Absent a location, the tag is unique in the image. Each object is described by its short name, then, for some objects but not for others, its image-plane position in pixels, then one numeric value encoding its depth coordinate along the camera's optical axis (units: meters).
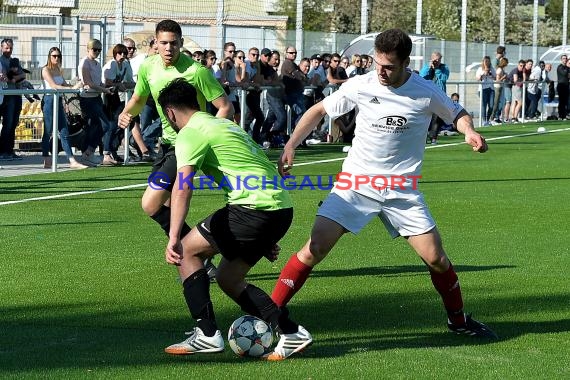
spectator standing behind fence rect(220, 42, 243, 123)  22.04
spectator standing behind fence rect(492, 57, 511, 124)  35.28
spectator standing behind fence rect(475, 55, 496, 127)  34.41
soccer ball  6.92
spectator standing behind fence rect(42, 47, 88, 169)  18.39
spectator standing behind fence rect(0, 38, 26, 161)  18.75
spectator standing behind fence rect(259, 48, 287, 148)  23.47
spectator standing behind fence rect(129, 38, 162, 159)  19.39
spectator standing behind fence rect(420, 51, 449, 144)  28.28
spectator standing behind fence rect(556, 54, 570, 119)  39.06
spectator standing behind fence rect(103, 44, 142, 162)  18.89
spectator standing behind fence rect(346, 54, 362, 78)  27.02
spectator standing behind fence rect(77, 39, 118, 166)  18.44
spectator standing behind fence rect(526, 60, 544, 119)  39.03
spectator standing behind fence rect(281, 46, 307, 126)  24.15
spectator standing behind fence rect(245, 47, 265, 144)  22.75
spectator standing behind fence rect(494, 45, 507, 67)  35.75
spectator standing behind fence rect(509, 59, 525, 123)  37.01
